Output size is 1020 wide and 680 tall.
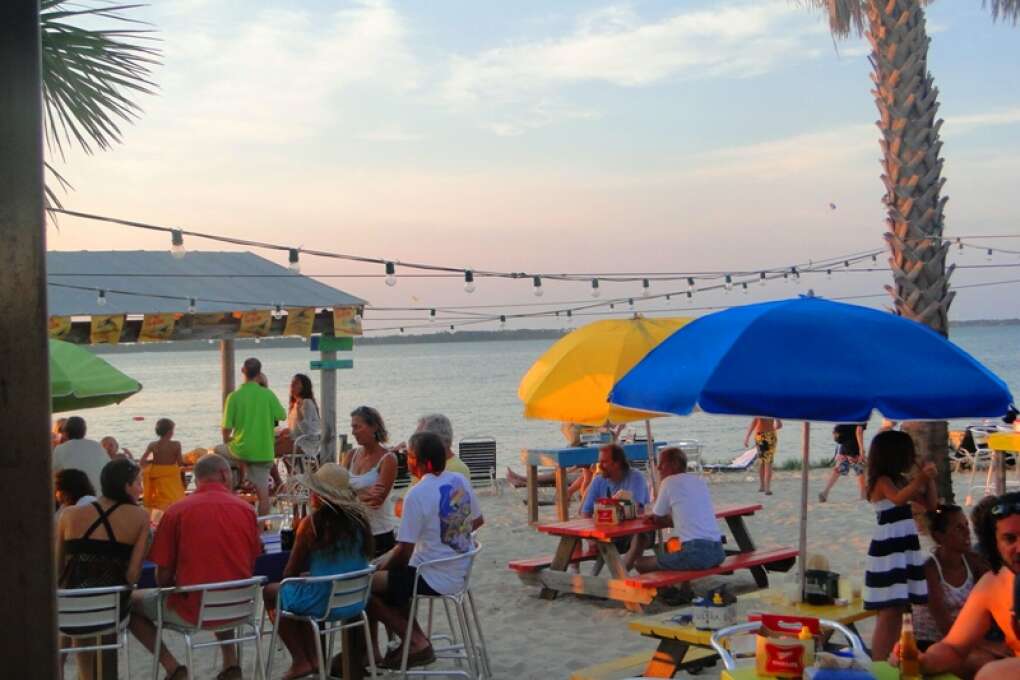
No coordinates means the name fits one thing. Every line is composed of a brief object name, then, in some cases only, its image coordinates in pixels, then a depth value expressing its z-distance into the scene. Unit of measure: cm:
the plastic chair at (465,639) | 564
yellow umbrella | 775
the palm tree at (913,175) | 1045
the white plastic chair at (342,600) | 525
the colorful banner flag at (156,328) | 1396
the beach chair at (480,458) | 1645
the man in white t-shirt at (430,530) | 578
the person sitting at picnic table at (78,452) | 866
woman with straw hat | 535
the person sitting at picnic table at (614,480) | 823
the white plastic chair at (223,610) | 515
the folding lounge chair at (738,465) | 1812
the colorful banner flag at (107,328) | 1364
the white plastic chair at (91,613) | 496
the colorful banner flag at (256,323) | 1472
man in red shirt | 525
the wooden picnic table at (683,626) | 481
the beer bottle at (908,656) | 366
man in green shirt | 1169
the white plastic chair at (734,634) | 386
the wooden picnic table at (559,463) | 1166
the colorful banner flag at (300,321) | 1509
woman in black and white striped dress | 507
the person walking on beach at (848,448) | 1441
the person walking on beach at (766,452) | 1428
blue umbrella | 452
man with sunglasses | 362
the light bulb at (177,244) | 989
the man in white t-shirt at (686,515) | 702
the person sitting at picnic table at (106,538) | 525
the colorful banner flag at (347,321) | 1556
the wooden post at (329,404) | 1527
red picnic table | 713
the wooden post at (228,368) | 1759
